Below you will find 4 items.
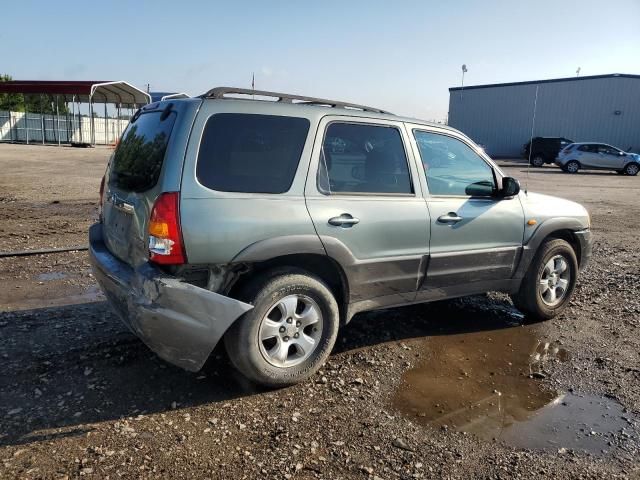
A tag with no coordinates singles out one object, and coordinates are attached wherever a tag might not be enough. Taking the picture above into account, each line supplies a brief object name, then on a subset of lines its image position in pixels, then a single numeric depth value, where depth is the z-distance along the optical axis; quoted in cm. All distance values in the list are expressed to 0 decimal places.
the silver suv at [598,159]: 2700
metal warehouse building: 3881
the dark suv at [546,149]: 3241
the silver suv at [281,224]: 326
